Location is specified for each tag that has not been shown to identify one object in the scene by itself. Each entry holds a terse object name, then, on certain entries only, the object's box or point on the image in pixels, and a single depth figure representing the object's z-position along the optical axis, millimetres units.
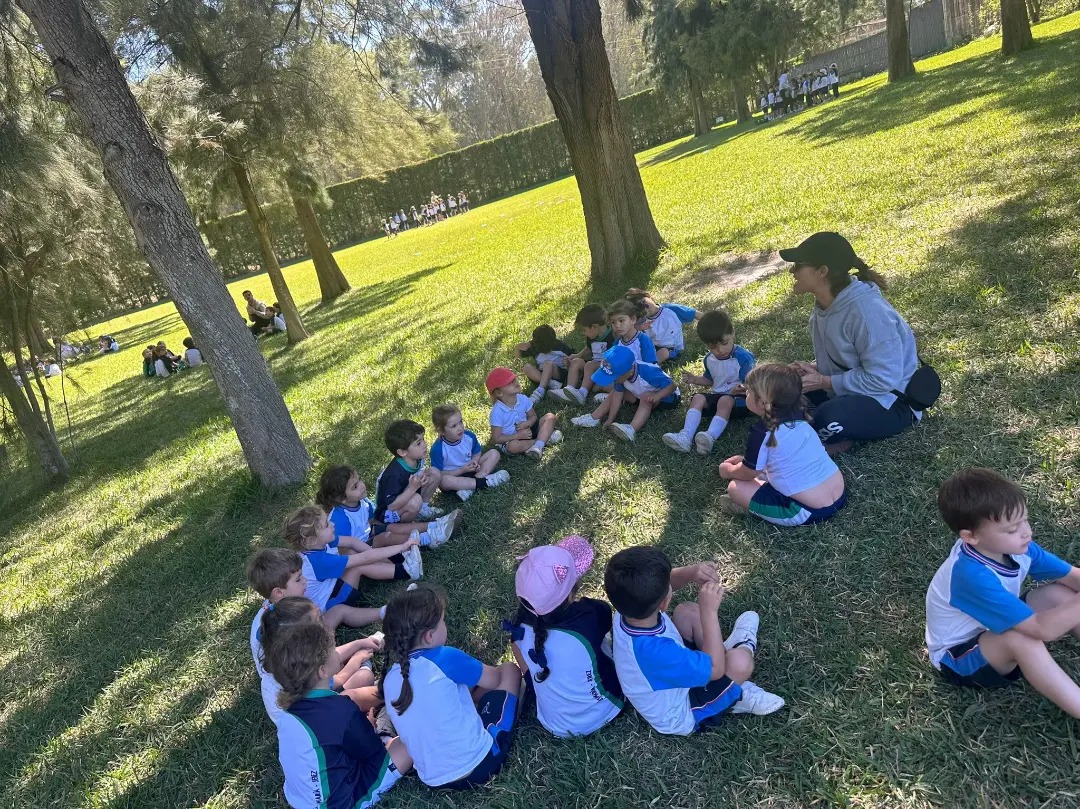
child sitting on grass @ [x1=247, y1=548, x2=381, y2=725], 2684
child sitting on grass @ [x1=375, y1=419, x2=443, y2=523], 4219
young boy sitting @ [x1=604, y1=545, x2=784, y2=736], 2238
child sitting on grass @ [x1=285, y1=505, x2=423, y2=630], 3391
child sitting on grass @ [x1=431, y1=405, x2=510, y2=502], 4500
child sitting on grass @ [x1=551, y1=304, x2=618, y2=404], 5223
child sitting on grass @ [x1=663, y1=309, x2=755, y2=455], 4105
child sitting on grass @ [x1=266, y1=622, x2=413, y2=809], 2348
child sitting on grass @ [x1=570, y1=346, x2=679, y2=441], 4594
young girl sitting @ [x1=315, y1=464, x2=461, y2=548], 3826
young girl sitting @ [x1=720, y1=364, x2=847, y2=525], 3059
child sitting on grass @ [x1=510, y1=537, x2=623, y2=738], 2385
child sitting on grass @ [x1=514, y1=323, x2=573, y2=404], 5664
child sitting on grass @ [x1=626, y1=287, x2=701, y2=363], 5383
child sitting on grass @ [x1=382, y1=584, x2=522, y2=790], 2344
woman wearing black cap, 3482
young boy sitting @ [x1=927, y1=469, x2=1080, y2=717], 1956
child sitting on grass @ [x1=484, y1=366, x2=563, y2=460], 4832
